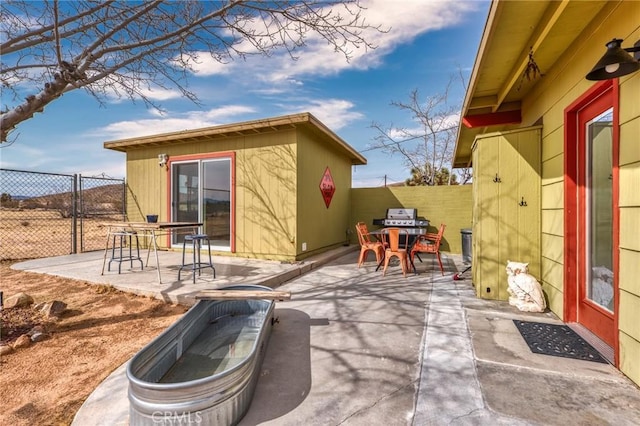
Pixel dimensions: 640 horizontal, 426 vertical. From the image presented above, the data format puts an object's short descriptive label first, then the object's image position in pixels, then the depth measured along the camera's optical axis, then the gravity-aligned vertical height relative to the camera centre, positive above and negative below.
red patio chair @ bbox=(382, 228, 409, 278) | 4.70 -0.56
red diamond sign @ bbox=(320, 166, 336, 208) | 6.85 +0.70
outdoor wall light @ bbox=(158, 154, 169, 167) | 6.56 +1.25
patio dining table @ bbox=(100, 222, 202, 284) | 3.87 -0.14
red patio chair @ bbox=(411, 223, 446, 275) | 4.95 -0.53
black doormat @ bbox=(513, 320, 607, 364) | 2.22 -1.02
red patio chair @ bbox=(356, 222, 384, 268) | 5.26 -0.54
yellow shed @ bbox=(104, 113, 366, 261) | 5.52 +0.69
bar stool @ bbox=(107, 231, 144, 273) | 4.09 -0.70
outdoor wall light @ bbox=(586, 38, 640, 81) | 1.69 +0.90
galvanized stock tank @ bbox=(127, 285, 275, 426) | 1.35 -0.93
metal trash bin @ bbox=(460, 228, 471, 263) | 5.85 -0.58
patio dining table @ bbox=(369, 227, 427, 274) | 5.07 -0.29
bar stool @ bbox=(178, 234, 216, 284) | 3.91 -0.34
